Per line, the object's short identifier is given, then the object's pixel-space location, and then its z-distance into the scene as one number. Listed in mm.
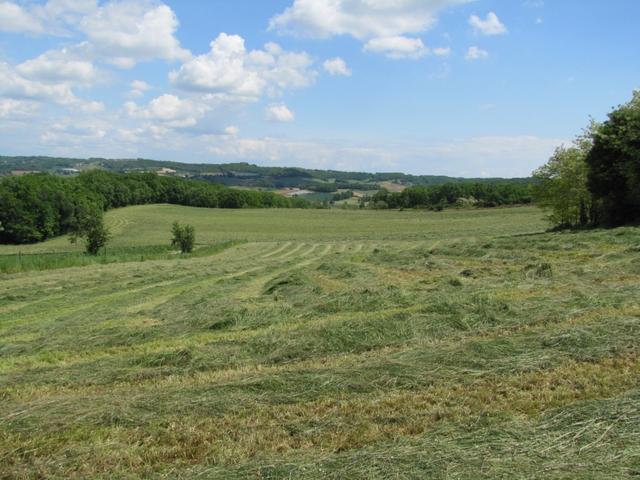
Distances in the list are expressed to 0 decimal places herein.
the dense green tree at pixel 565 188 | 38719
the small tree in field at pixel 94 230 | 49188
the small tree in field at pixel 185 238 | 49412
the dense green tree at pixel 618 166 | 31391
